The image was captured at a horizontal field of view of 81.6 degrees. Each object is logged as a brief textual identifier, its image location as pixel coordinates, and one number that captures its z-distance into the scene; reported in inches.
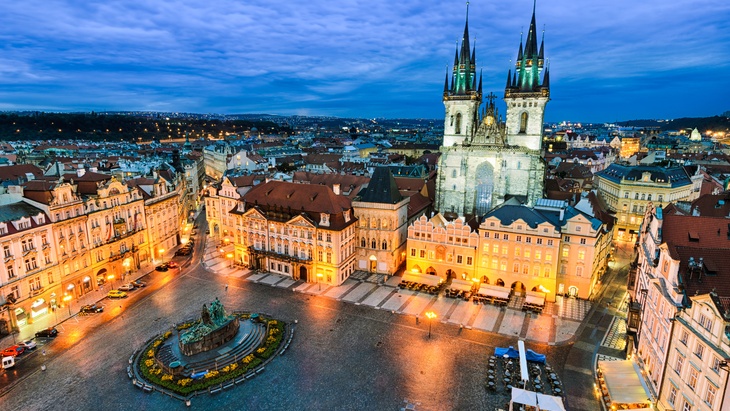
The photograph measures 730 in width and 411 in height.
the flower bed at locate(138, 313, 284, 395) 1673.2
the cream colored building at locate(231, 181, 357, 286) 2716.5
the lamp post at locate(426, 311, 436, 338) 2123.5
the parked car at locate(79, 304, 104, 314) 2305.6
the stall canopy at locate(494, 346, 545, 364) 1819.6
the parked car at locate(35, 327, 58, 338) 2049.7
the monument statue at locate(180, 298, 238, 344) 1863.9
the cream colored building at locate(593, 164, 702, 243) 3683.6
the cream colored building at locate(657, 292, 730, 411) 1230.9
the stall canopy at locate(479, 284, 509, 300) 2422.5
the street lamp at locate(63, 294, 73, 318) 2376.2
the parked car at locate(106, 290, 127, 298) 2508.6
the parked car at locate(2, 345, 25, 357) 1850.4
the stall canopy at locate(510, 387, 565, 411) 1453.0
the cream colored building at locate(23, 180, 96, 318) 2346.2
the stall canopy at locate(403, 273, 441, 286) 2613.2
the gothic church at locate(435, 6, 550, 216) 3326.8
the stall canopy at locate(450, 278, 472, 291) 2519.4
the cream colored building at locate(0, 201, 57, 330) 2076.8
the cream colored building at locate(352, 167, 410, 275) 2847.0
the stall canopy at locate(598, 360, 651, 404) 1503.0
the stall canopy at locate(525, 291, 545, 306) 2327.8
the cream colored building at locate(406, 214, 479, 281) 2662.4
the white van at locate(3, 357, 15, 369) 1782.7
